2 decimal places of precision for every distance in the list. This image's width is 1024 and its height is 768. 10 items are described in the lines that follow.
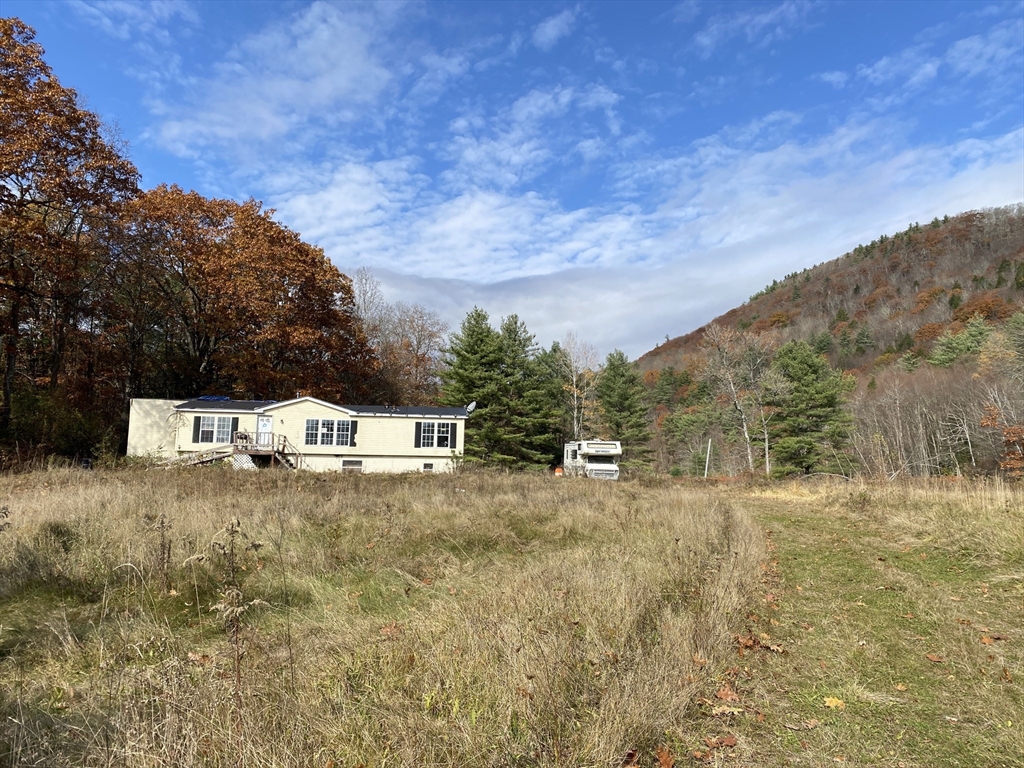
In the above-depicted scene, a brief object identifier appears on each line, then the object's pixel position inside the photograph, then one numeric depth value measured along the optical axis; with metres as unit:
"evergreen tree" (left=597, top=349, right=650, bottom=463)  44.78
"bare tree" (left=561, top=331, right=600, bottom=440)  42.34
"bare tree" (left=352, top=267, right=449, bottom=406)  46.62
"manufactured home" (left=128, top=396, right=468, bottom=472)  28.32
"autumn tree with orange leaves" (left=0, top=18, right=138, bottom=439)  22.55
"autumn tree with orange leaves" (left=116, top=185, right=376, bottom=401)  30.28
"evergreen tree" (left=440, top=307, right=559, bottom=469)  34.88
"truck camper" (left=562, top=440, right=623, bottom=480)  28.19
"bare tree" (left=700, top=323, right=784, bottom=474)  36.81
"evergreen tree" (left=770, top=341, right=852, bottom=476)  35.66
